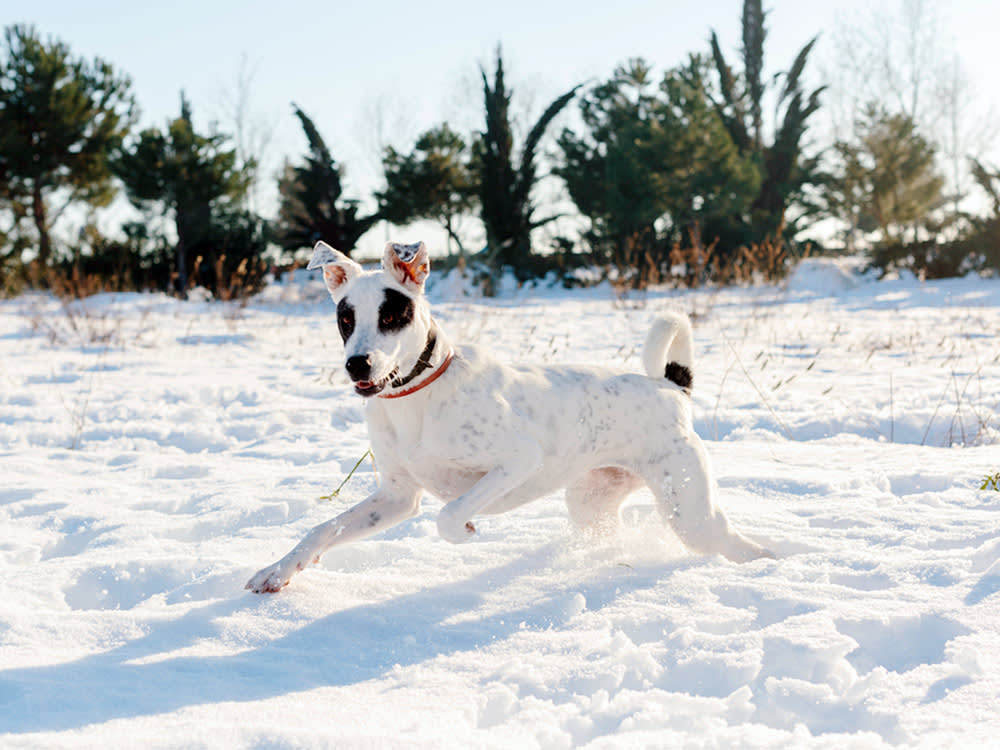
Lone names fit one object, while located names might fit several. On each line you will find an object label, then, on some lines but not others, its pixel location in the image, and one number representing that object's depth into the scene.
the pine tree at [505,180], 20.95
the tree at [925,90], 32.94
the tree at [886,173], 23.50
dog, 2.54
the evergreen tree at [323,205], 21.66
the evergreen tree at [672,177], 18.36
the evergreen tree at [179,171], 19.30
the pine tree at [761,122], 22.69
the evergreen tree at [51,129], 22.19
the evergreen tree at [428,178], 23.02
